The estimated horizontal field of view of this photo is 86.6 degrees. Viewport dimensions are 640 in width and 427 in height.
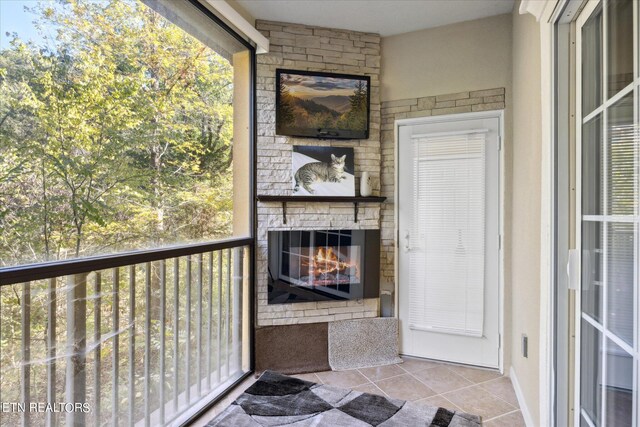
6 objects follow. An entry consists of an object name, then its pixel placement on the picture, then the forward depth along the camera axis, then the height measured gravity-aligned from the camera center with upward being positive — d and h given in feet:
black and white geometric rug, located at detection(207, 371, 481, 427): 6.39 -3.96
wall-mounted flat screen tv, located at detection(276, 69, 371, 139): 8.79 +2.86
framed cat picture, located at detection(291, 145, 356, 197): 8.84 +1.10
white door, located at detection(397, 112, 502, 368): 8.80 -0.67
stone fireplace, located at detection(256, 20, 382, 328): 8.71 +1.25
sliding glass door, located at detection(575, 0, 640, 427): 3.22 +0.01
